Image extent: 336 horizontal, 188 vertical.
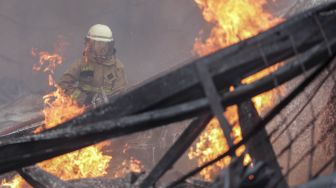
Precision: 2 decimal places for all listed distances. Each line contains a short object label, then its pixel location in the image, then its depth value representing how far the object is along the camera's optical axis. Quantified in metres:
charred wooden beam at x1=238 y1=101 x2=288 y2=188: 6.87
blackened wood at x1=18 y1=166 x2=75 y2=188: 7.82
